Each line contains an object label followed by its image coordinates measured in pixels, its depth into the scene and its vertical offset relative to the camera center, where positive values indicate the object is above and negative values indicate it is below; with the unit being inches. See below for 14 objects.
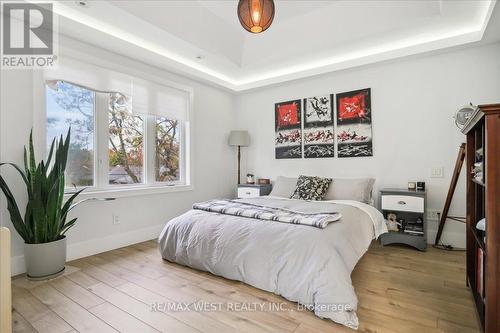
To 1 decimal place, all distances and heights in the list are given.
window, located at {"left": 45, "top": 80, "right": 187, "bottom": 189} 108.0 +15.1
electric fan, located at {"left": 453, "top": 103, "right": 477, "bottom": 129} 105.7 +21.9
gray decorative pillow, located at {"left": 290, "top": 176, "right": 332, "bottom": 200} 127.4 -10.8
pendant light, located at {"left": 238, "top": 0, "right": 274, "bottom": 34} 66.9 +41.5
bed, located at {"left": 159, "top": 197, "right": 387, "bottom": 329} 63.5 -25.7
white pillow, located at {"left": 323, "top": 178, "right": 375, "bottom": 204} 121.6 -11.2
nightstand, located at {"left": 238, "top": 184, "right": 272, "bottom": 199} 159.3 -14.2
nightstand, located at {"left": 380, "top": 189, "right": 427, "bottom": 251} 113.0 -22.7
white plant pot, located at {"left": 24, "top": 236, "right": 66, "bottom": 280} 84.4 -30.4
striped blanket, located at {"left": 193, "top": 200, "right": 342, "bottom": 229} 79.2 -16.3
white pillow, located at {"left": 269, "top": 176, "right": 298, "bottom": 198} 138.6 -11.1
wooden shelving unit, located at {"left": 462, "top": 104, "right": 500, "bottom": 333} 49.9 -9.2
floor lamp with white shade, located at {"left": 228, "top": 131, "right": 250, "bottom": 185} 171.9 +20.1
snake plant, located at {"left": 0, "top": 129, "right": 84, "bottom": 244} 84.2 -10.3
